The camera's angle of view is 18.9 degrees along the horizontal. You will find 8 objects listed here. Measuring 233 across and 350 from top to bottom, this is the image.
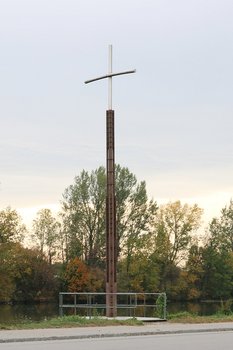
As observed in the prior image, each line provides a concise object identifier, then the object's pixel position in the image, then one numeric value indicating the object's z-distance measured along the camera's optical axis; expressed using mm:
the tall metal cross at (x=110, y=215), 25016
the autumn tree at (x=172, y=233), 77562
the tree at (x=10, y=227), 65531
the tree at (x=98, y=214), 72000
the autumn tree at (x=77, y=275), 70812
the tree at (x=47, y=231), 82812
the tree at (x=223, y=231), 87188
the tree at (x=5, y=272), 62969
